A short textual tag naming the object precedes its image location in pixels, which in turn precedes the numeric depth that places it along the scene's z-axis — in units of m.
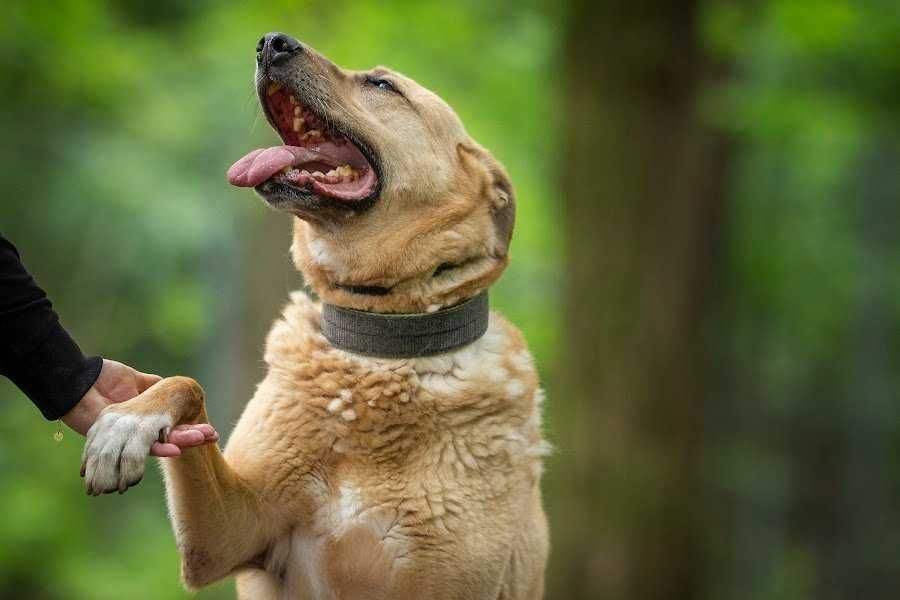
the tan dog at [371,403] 6.77
